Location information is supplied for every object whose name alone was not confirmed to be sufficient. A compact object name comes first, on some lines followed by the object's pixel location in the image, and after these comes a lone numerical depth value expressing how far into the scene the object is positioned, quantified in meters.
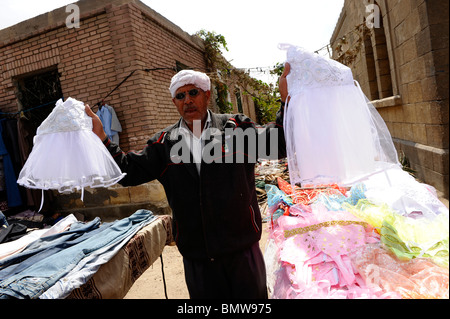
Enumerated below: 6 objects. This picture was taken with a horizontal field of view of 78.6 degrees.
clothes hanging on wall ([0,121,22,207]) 6.07
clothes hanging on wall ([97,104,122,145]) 5.70
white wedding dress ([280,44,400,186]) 1.46
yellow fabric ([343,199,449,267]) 1.81
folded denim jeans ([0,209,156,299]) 1.83
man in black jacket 1.83
